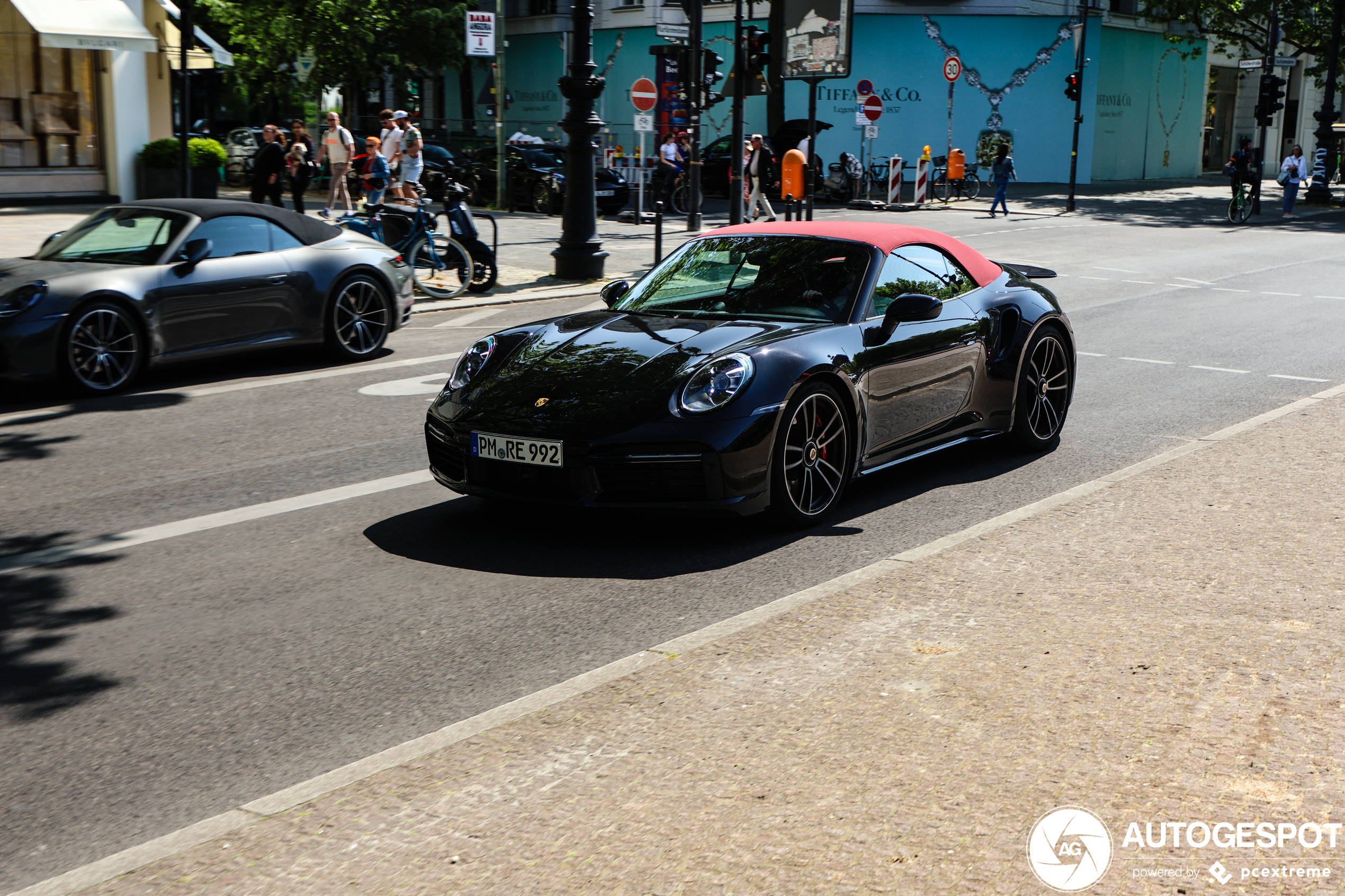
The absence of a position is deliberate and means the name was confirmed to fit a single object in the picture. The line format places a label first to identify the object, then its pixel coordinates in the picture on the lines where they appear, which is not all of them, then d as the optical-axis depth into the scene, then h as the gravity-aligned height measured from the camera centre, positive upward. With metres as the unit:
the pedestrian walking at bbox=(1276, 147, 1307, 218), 32.28 +0.55
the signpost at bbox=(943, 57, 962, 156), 35.06 +3.11
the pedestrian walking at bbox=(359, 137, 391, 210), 20.97 +0.03
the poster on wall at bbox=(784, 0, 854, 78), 24.19 +2.74
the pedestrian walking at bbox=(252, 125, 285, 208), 21.03 +0.12
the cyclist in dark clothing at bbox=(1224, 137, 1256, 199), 30.44 +1.13
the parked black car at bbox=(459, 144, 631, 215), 28.03 +0.06
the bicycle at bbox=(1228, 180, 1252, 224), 30.38 -0.16
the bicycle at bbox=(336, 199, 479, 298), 14.43 -0.66
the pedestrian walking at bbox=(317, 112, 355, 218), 24.97 +0.48
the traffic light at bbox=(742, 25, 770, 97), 20.73 +1.94
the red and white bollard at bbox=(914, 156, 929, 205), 33.66 +0.32
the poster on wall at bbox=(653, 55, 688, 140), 35.28 +2.28
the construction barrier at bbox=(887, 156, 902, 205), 32.66 +0.27
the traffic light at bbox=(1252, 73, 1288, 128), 35.56 +2.58
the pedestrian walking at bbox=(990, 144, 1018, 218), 31.02 +0.48
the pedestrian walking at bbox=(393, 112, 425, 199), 22.83 +0.43
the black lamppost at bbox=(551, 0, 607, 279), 15.88 +0.26
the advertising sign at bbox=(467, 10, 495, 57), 24.59 +2.65
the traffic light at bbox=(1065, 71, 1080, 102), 34.22 +2.69
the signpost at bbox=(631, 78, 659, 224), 25.39 +1.65
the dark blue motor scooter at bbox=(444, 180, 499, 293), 14.68 -0.58
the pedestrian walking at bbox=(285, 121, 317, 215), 23.03 +0.17
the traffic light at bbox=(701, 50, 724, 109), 25.52 +2.21
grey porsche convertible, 9.23 -0.82
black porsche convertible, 5.74 -0.85
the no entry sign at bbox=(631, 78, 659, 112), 25.44 +1.67
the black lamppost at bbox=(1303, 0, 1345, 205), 36.06 +1.82
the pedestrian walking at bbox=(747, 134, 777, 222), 25.30 +0.33
